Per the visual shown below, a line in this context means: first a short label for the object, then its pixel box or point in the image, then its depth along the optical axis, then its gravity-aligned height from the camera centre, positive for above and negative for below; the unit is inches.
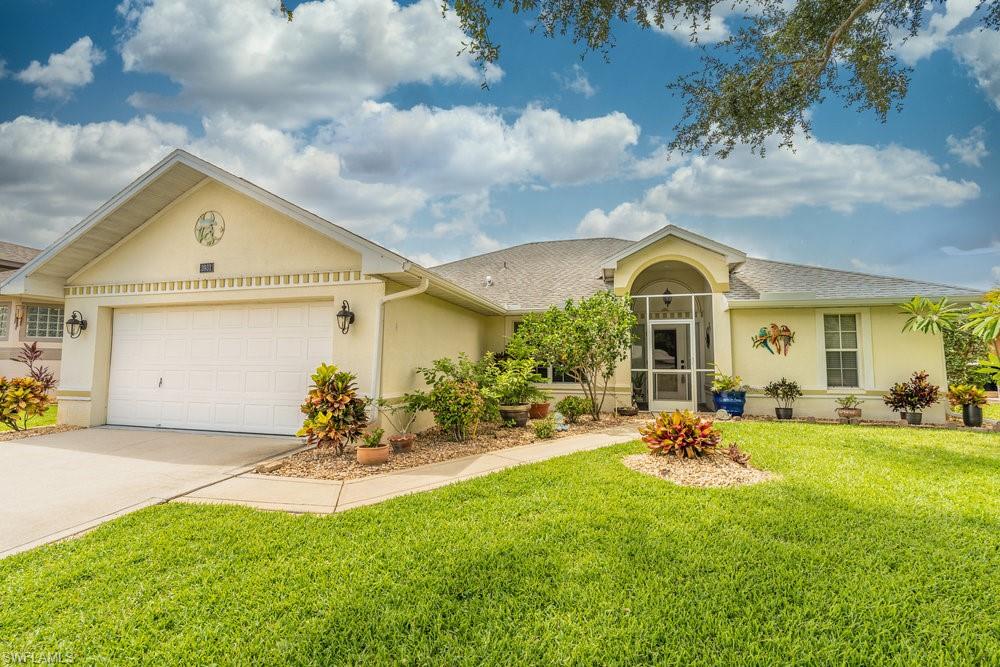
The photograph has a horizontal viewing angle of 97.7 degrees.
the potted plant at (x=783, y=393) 424.2 -25.1
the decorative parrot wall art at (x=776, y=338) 438.6 +29.7
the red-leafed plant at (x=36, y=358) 400.2 +2.6
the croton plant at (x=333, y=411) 250.8 -27.2
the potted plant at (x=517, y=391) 364.8 -22.2
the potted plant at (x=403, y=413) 281.1 -34.3
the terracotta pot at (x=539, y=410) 432.8 -43.5
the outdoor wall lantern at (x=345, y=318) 293.7 +31.7
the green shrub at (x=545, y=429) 332.8 -48.0
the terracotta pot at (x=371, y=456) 246.7 -51.3
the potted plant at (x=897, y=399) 401.4 -28.0
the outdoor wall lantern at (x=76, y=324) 362.3 +32.3
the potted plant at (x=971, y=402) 391.2 -29.7
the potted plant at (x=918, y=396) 395.2 -24.8
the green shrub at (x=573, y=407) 417.7 -39.5
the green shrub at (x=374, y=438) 249.1 -41.8
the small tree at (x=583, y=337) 397.1 +27.4
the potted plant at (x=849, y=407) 406.9 -36.9
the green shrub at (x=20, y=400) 345.7 -30.0
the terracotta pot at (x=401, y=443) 277.0 -49.3
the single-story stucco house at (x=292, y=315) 308.3 +43.5
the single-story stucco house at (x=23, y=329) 636.7 +50.4
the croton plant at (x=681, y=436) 242.7 -39.0
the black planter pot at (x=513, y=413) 385.1 -41.7
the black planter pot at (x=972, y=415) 391.1 -41.3
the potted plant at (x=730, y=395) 428.8 -27.0
